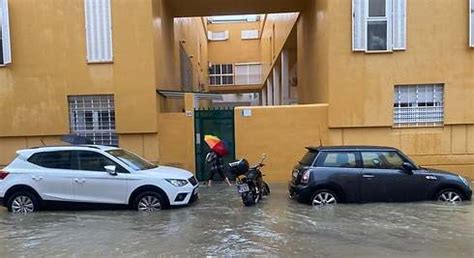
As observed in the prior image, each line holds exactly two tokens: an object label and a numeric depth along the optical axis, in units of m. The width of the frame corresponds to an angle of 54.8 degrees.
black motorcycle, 9.99
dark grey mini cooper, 9.84
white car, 9.76
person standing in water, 12.50
